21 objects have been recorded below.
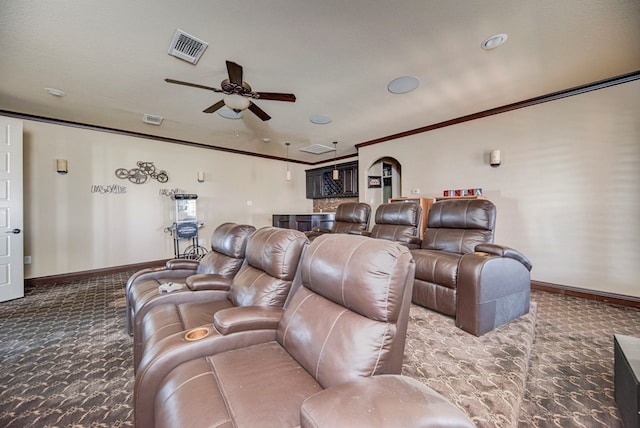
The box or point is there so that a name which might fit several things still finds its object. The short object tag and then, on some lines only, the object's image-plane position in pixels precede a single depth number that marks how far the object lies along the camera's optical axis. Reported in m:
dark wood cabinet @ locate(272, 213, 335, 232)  6.23
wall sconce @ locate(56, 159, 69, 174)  4.05
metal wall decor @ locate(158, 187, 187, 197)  5.14
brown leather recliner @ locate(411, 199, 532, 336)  2.16
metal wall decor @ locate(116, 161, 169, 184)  4.71
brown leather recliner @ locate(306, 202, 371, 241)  4.43
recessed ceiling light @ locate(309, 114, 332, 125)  4.12
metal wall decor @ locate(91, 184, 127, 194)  4.43
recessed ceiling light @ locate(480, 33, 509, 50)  2.27
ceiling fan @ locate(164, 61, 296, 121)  2.46
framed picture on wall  5.92
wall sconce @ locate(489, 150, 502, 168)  3.84
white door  3.28
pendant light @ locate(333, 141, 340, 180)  5.85
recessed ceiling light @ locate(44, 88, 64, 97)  3.13
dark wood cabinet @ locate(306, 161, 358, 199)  6.39
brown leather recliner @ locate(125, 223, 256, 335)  2.00
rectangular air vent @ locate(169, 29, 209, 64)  2.25
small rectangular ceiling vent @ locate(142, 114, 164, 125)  4.04
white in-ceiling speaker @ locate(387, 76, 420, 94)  3.01
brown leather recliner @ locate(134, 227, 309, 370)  1.50
